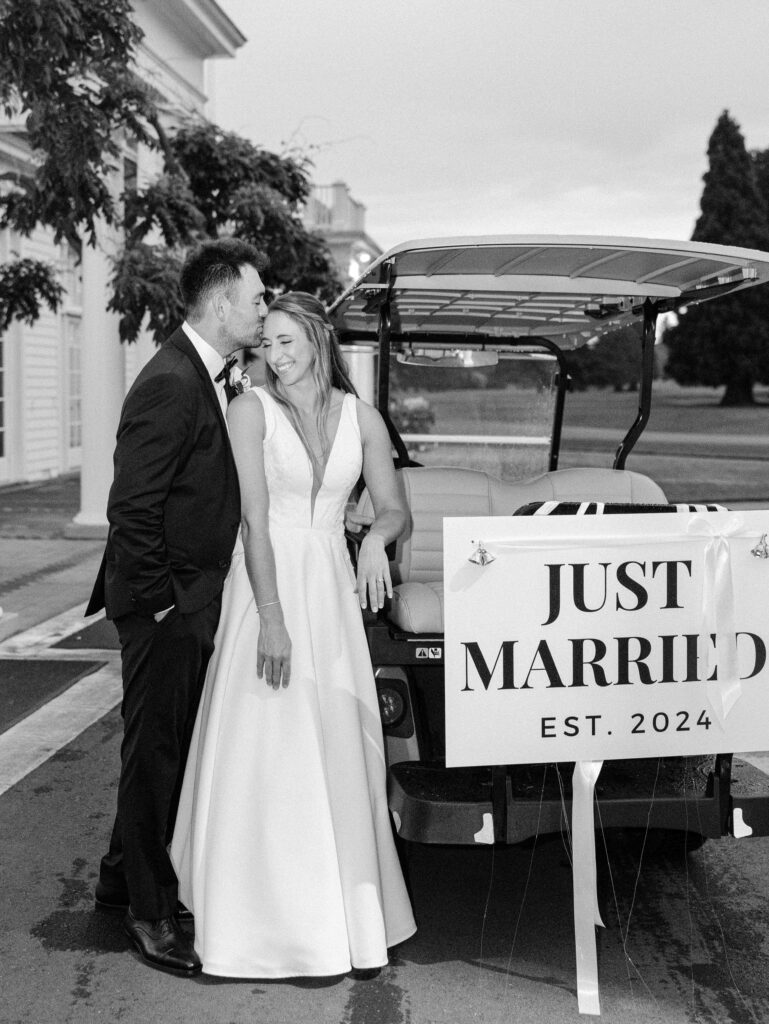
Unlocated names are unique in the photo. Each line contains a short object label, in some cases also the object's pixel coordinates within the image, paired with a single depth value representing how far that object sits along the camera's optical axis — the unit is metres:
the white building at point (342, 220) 28.27
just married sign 3.12
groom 3.25
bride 3.24
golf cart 3.25
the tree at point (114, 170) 7.79
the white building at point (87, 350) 12.86
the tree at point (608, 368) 63.56
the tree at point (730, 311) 49.25
